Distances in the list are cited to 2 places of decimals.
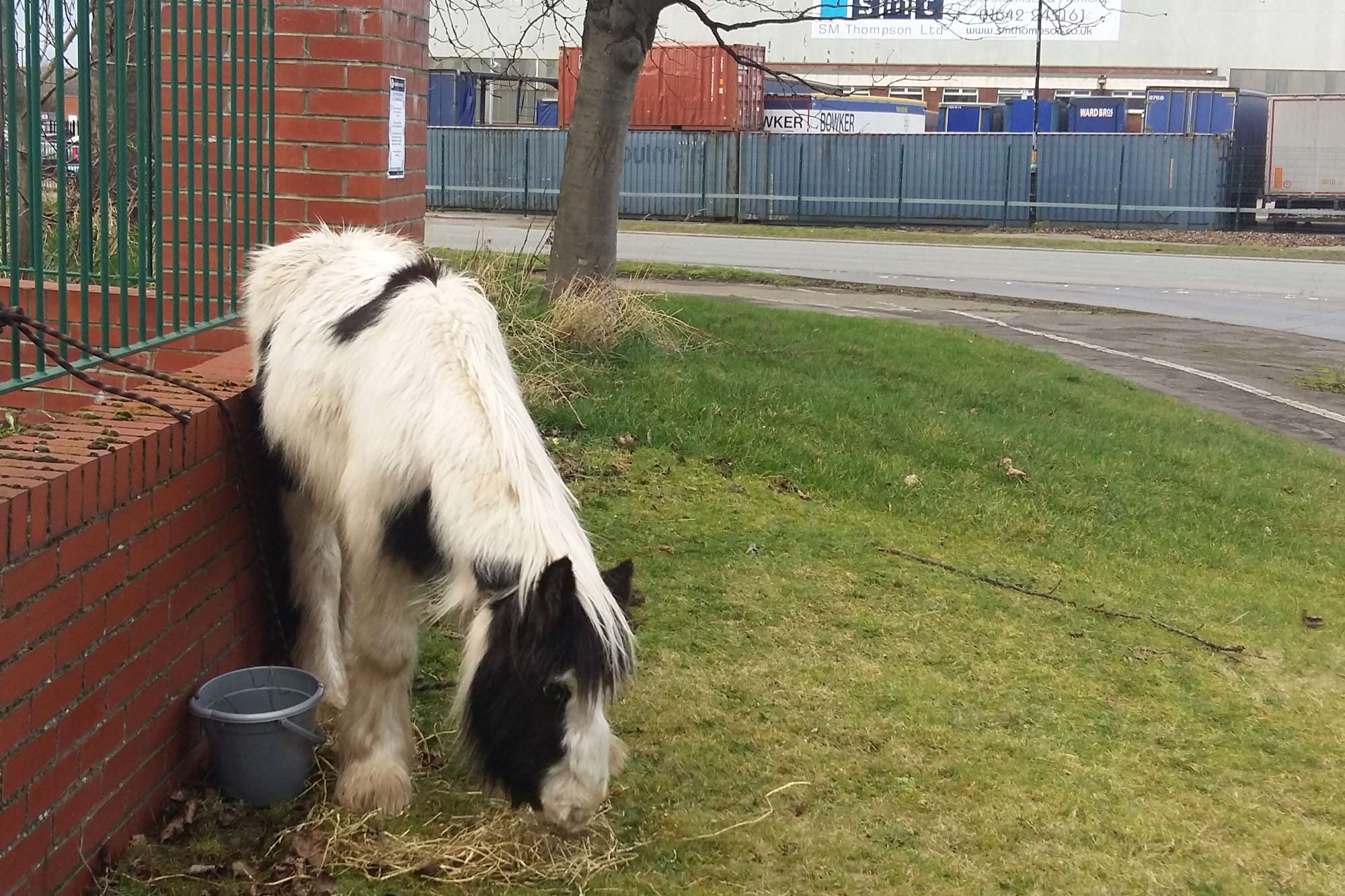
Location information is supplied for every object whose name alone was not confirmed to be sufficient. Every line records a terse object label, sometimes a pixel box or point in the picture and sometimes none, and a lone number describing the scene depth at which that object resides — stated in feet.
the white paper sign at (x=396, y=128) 19.26
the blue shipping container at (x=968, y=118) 143.33
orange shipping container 114.62
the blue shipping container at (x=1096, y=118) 131.95
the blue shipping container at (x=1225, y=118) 111.34
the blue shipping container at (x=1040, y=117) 133.39
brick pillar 18.51
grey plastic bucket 12.59
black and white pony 11.00
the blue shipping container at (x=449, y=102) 124.57
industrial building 162.81
